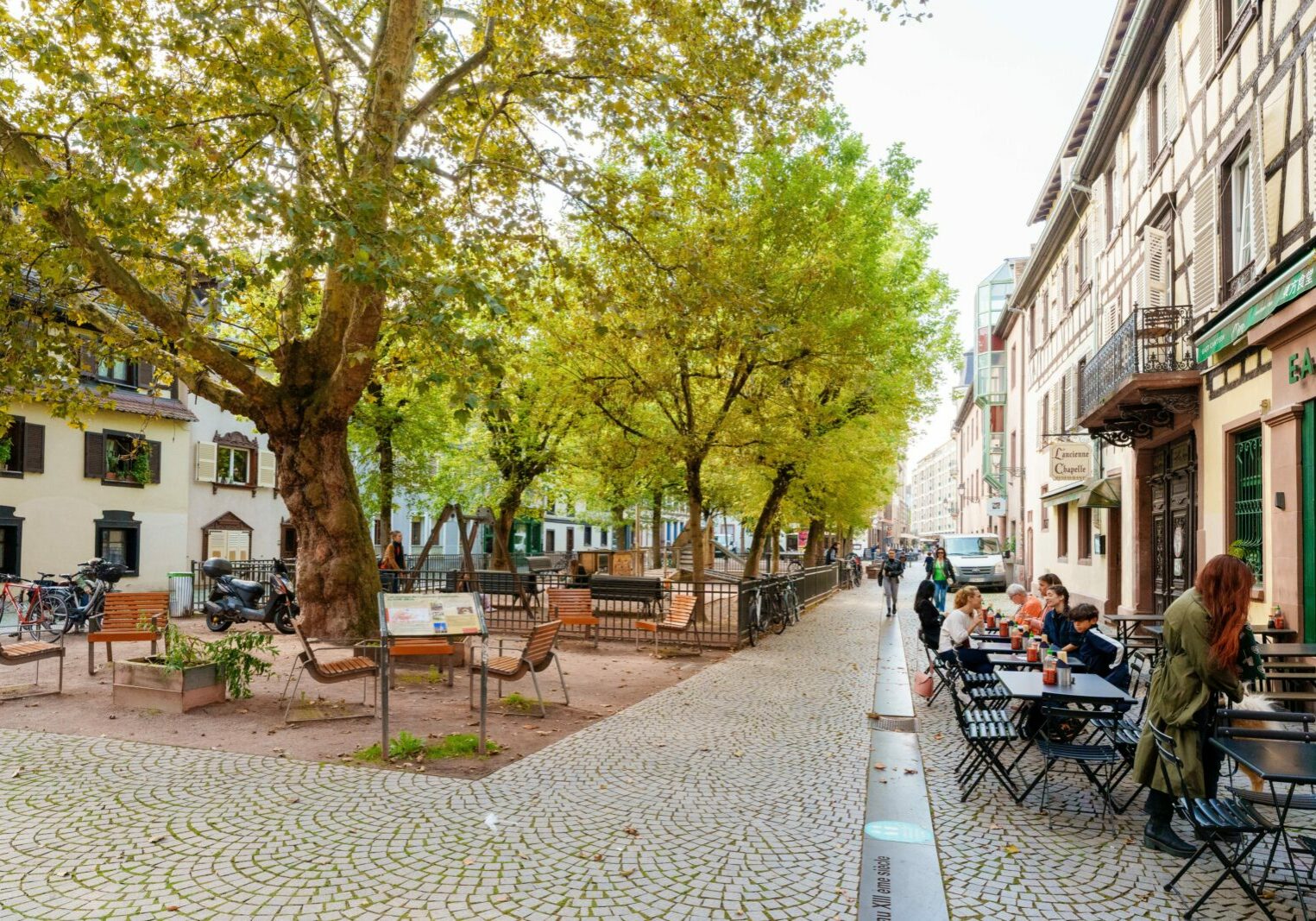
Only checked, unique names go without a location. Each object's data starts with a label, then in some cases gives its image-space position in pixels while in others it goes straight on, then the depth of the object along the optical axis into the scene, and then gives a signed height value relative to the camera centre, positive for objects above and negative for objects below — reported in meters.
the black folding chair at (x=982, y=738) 6.28 -1.70
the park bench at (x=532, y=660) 8.81 -1.70
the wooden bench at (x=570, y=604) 14.68 -1.83
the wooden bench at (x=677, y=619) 13.91 -1.96
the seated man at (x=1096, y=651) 7.57 -1.34
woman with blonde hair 9.02 -1.45
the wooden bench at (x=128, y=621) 10.59 -1.59
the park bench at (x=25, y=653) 9.20 -1.70
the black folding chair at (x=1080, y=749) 5.71 -1.64
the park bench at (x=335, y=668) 8.27 -1.71
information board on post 7.93 -1.13
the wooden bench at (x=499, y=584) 17.34 -1.79
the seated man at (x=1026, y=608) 11.13 -1.40
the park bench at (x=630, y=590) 16.00 -1.73
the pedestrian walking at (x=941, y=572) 22.17 -1.91
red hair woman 4.93 -0.97
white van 30.52 -2.23
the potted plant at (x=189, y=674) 8.83 -1.85
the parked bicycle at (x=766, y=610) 15.96 -2.18
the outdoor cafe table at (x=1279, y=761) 4.11 -1.28
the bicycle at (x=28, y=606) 14.95 -2.02
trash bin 19.67 -2.40
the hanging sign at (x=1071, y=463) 19.16 +0.75
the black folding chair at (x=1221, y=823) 4.20 -1.58
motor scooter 16.67 -2.12
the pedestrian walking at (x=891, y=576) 22.66 -2.02
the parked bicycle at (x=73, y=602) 15.39 -1.95
